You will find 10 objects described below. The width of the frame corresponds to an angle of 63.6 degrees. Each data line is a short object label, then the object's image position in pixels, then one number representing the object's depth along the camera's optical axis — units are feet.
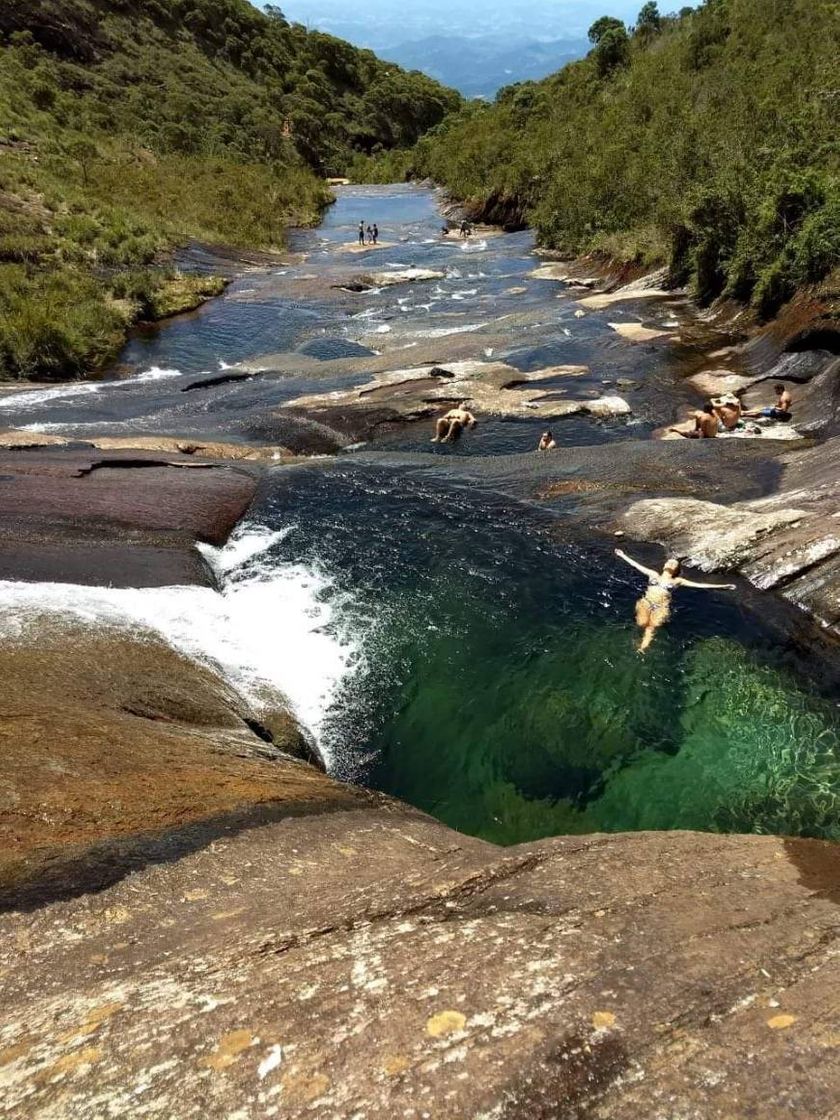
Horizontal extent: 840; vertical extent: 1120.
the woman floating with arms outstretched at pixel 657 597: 44.16
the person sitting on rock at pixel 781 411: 74.18
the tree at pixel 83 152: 196.54
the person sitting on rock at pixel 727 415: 71.67
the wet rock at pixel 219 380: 93.66
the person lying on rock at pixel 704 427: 68.64
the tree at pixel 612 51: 306.76
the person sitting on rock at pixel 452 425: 75.58
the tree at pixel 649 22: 315.78
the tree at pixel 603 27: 322.73
